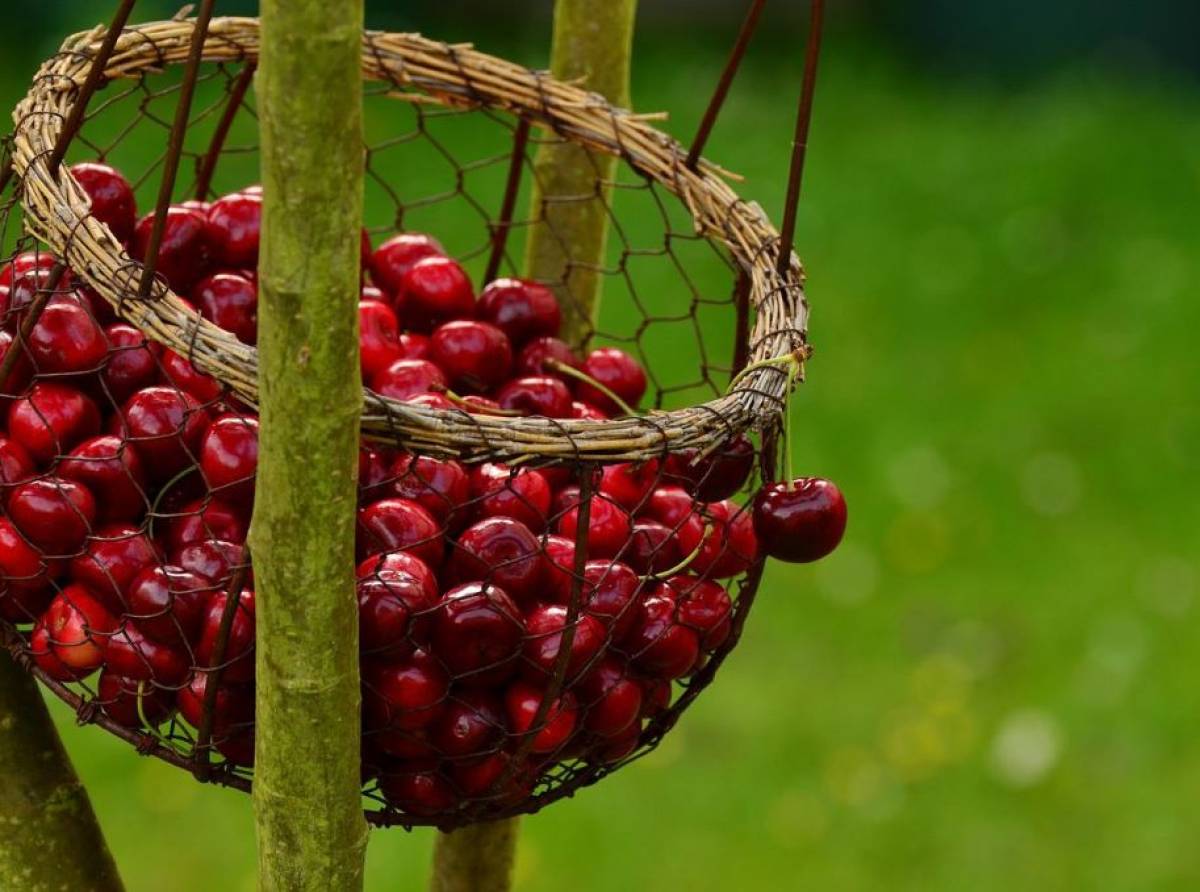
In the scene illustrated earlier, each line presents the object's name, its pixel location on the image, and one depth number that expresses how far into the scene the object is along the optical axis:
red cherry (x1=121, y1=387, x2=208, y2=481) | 2.59
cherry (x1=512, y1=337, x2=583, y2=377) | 2.71
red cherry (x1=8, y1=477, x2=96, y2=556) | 2.57
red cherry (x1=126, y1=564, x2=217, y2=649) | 2.56
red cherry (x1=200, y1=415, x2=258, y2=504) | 2.56
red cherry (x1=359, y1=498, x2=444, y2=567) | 2.57
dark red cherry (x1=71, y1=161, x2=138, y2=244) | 2.65
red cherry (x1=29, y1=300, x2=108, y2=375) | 2.59
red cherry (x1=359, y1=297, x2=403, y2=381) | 2.68
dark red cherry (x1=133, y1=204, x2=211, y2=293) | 2.66
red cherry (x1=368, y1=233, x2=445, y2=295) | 2.74
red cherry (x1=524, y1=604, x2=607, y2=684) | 2.57
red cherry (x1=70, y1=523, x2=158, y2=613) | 2.57
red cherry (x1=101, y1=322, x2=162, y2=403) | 2.61
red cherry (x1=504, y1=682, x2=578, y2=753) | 2.57
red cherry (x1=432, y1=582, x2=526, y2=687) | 2.56
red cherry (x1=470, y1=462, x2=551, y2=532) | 2.60
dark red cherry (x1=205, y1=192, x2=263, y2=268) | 2.67
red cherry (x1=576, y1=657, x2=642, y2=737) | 2.58
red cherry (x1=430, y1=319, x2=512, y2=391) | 2.69
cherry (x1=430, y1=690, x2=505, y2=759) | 2.57
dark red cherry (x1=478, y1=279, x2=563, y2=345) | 2.73
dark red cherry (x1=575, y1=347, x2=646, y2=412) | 2.71
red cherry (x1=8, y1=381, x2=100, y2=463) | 2.59
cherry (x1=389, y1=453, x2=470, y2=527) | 2.59
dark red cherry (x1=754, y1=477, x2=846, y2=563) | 2.59
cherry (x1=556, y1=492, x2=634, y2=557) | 2.61
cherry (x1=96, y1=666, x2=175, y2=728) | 2.58
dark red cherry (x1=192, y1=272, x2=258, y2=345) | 2.65
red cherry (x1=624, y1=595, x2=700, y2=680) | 2.59
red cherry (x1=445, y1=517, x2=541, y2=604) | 2.58
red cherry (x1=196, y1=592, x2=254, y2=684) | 2.55
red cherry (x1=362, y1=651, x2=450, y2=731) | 2.56
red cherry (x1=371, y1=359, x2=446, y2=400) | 2.66
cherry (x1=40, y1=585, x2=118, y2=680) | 2.58
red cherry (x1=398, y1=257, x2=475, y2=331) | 2.72
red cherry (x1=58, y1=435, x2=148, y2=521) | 2.58
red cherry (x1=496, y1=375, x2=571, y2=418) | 2.67
